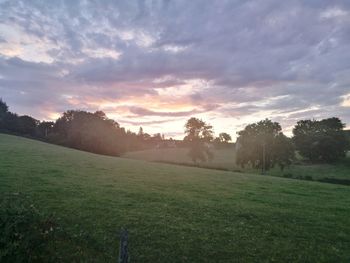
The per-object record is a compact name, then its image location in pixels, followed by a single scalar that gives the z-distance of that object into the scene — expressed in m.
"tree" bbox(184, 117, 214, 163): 100.44
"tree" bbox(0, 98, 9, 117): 125.14
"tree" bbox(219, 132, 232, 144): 165.70
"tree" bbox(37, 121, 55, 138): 142.43
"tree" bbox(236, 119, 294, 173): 82.06
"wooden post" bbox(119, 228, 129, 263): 7.07
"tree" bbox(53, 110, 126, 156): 107.00
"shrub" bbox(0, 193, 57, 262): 8.83
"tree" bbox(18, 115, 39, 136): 124.38
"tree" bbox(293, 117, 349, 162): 96.44
